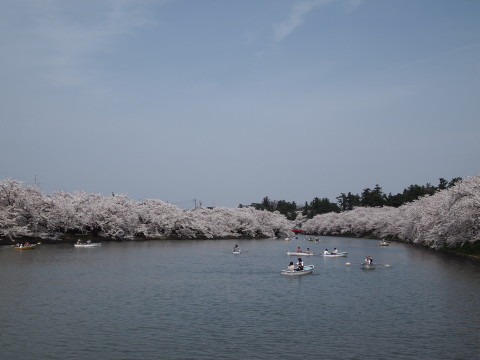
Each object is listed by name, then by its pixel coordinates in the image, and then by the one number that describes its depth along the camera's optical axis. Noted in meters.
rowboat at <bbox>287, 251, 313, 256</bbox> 64.19
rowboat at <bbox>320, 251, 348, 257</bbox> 64.19
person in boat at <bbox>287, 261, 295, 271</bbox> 42.78
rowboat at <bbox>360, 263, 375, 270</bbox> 48.94
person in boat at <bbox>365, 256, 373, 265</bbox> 49.66
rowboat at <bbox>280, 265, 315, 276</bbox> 42.31
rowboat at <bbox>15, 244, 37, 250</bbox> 61.73
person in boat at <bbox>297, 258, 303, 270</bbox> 43.22
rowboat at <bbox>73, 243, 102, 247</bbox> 70.73
